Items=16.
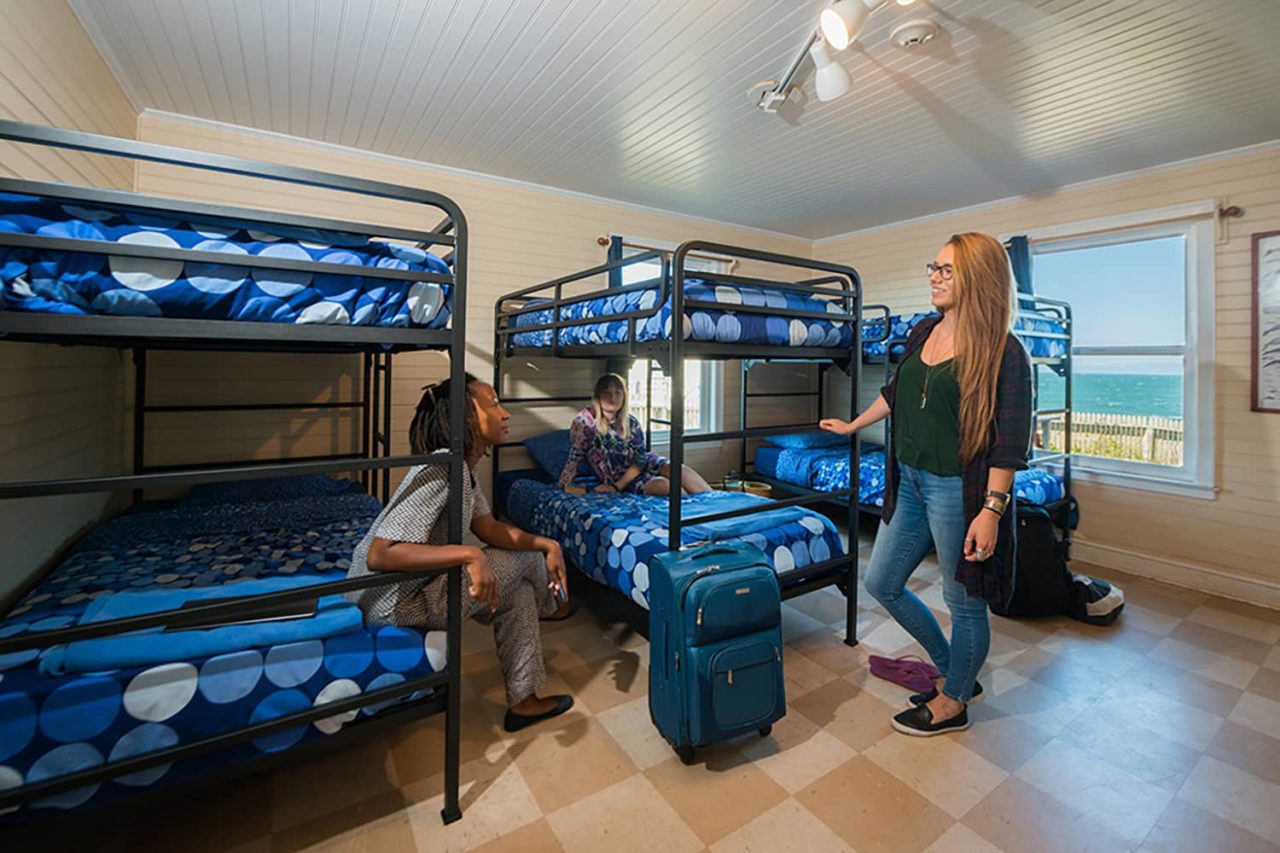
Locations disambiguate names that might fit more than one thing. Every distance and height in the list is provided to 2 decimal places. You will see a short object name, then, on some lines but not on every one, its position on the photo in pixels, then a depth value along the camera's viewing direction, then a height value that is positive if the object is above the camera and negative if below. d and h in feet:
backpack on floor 9.96 -2.97
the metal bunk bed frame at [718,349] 7.30 +1.20
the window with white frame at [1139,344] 11.85 +1.93
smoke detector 7.38 +5.34
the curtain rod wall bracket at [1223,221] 11.28 +4.23
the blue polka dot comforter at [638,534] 8.09 -1.66
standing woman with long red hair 5.84 -0.37
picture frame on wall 10.79 +2.09
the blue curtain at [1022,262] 13.71 +4.09
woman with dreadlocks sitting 5.33 -1.44
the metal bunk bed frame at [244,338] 3.85 +0.66
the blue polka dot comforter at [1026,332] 11.90 +2.26
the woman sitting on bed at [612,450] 11.41 -0.49
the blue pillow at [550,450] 13.26 -0.59
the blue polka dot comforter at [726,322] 7.72 +1.58
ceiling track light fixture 6.38 +4.82
